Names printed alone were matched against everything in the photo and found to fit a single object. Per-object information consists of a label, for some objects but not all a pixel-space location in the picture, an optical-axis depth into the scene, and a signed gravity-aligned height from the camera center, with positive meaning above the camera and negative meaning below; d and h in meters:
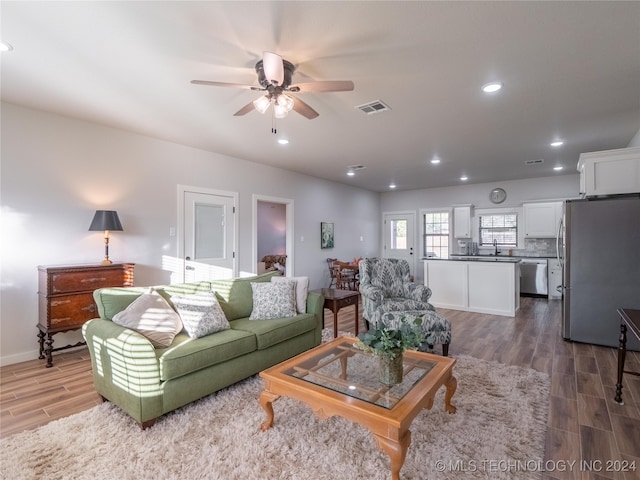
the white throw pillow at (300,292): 3.51 -0.52
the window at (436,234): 8.60 +0.28
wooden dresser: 3.25 -0.54
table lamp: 3.67 +0.24
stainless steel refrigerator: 3.67 -0.25
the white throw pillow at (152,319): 2.44 -0.58
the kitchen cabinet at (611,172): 3.69 +0.86
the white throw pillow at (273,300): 3.28 -0.58
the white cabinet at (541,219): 6.97 +0.57
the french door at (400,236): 9.05 +0.24
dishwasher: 6.93 -0.69
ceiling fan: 2.19 +1.15
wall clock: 7.73 +1.18
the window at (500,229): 7.69 +0.37
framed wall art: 7.28 +0.21
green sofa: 2.16 -0.84
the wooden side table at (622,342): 2.41 -0.73
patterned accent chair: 3.39 -0.65
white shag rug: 1.78 -1.23
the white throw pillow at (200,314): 2.69 -0.60
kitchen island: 5.21 -0.67
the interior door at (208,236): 4.82 +0.13
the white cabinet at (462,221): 8.02 +0.59
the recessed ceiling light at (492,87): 2.87 +1.42
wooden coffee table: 1.61 -0.85
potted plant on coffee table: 1.93 -0.60
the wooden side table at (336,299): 3.75 -0.64
